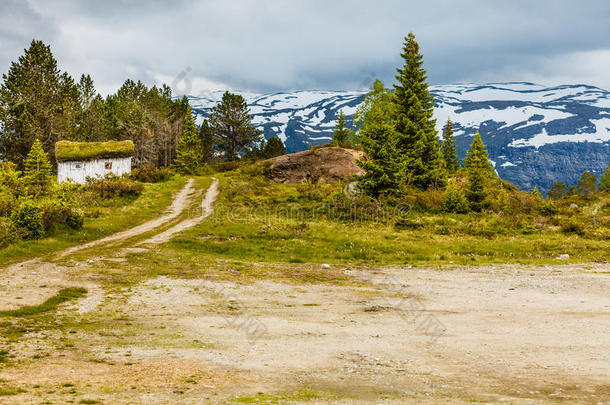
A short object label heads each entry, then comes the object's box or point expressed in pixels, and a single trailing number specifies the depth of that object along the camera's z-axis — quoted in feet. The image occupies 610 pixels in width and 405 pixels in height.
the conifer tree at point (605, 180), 290.35
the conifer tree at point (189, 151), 221.87
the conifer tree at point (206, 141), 286.87
